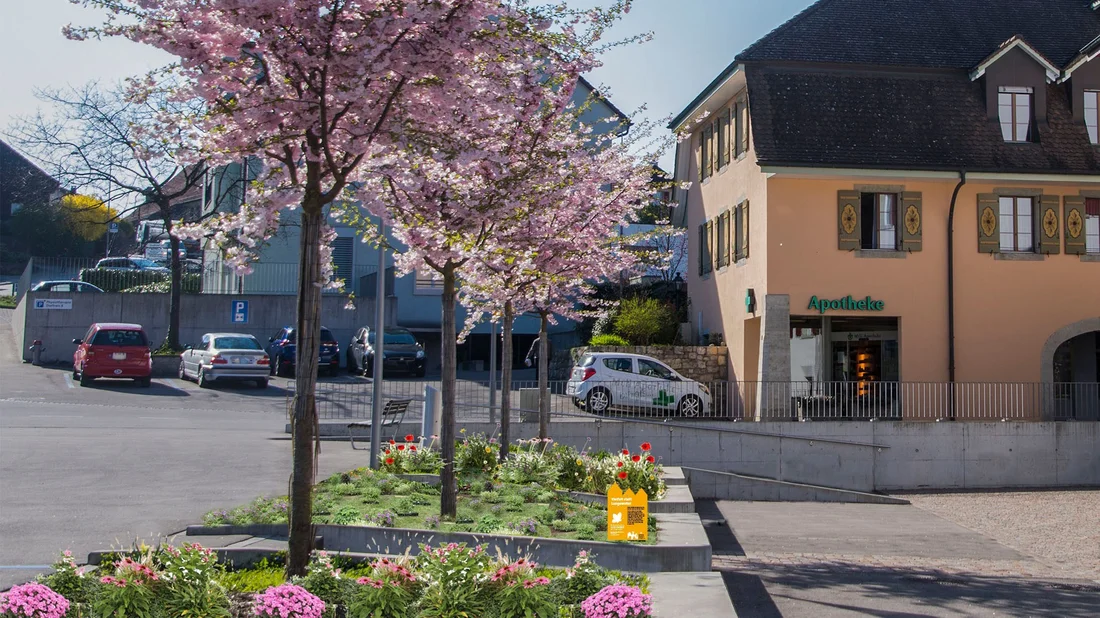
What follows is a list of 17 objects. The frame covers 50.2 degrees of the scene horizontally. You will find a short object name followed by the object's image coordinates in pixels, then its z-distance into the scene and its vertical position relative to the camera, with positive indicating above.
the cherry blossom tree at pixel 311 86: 8.37 +2.28
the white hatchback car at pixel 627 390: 26.86 +0.14
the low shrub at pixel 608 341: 32.53 +1.51
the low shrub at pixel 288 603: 7.00 -1.29
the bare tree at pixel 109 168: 40.03 +7.40
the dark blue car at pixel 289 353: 39.78 +1.23
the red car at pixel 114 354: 35.50 +0.92
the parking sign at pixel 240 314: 42.59 +2.67
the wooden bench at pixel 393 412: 24.31 -0.45
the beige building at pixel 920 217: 27.88 +4.52
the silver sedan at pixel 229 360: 36.50 +0.83
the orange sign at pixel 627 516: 11.45 -1.18
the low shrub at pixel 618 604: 7.27 -1.29
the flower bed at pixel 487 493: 12.29 -1.29
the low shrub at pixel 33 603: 6.92 -1.31
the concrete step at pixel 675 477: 19.05 -1.32
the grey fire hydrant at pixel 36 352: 41.06 +1.08
